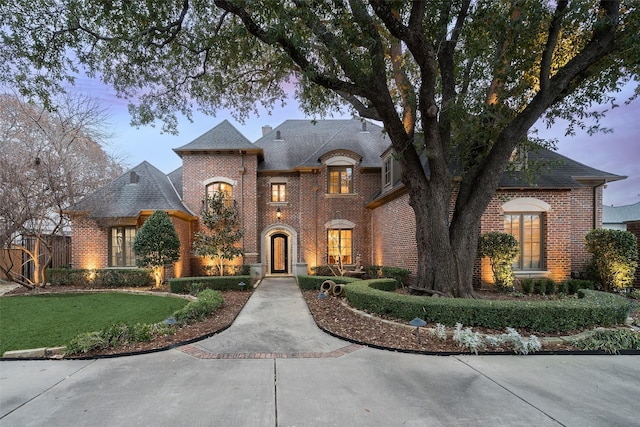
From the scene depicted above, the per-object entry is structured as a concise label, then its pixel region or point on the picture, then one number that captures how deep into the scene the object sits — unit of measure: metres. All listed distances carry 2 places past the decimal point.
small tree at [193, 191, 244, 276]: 12.17
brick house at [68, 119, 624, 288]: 10.24
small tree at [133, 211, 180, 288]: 10.84
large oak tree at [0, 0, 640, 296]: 5.88
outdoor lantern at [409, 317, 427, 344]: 4.66
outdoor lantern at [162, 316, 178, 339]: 5.16
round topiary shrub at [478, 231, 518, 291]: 8.72
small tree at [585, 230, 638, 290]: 8.84
